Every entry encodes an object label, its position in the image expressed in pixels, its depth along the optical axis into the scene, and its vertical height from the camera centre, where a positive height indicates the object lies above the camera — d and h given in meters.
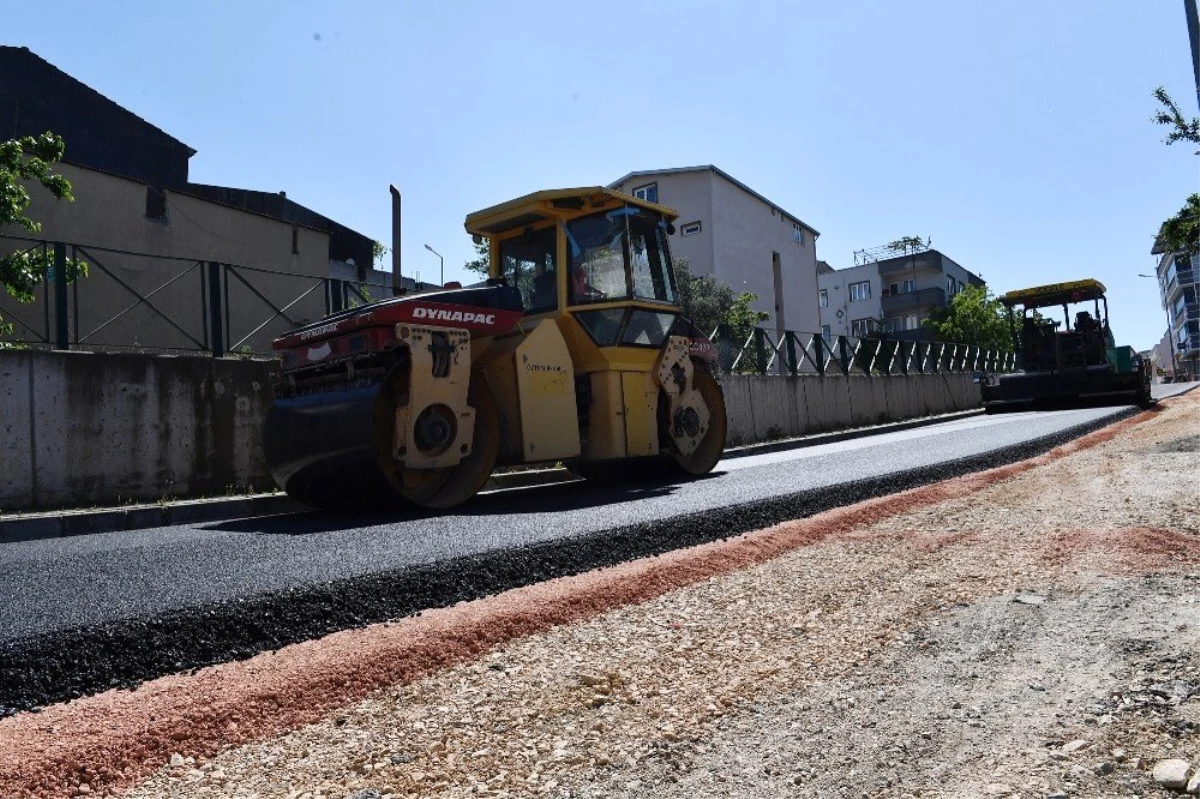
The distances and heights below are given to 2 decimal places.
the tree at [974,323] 46.44 +4.72
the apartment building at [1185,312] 80.00 +8.09
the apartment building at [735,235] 33.41 +7.86
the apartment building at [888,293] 52.22 +7.70
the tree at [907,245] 54.23 +10.75
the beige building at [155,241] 8.69 +4.92
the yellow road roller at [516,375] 5.82 +0.52
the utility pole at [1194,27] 9.55 +4.04
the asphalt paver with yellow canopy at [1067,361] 17.72 +0.91
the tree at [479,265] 28.09 +6.17
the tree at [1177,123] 9.04 +2.84
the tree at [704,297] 28.73 +4.45
